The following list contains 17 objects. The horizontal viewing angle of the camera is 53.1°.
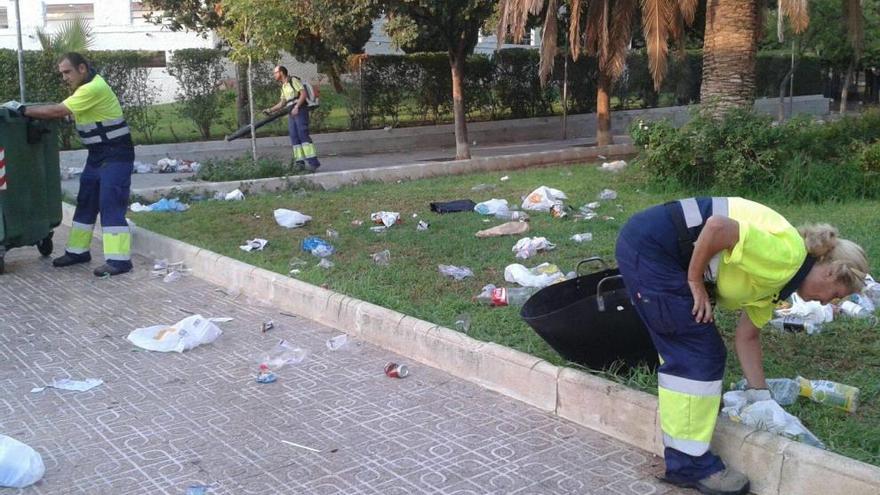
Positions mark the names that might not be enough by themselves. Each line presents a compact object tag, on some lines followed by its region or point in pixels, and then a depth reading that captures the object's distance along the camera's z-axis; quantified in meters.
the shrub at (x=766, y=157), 9.72
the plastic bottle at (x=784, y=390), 4.18
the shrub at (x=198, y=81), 18.39
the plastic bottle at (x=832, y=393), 4.12
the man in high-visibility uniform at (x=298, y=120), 14.09
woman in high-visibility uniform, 3.43
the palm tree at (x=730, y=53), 11.20
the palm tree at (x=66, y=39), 17.05
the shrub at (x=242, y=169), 12.86
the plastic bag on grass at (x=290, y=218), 9.25
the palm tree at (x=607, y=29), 13.17
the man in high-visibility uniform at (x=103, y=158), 7.62
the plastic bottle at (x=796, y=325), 5.28
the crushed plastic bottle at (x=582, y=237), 7.89
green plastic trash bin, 7.79
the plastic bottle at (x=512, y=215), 9.15
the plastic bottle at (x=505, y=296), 6.06
